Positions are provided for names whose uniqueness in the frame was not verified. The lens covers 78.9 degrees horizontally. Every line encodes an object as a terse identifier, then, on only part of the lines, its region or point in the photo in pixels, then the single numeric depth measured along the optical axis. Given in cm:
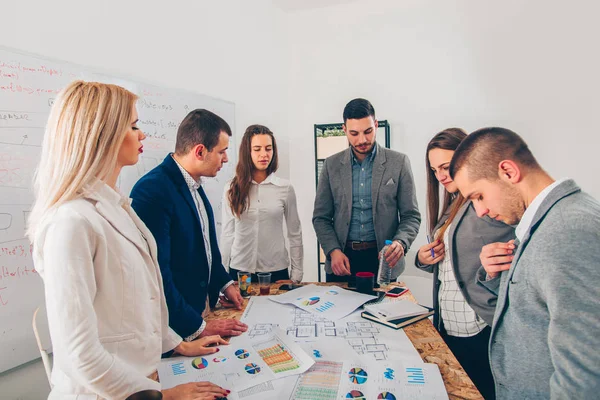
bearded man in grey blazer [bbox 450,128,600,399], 75
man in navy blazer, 127
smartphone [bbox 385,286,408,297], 166
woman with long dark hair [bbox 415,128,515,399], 136
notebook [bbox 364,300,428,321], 136
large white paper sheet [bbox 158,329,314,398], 98
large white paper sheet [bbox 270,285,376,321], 144
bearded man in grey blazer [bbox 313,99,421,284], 229
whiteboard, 160
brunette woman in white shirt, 257
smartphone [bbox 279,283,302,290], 177
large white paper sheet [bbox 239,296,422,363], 112
